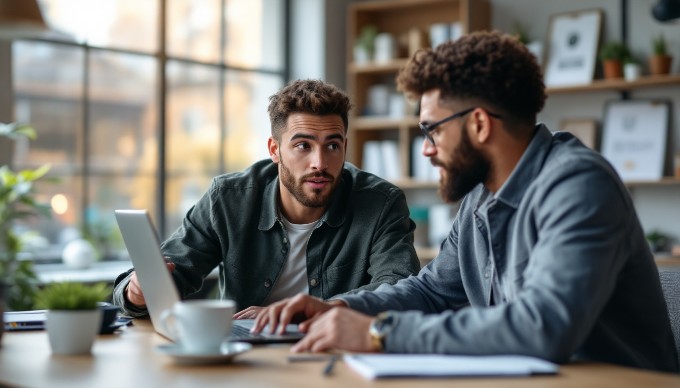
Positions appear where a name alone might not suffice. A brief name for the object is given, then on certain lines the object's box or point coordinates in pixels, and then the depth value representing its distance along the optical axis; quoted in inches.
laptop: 66.5
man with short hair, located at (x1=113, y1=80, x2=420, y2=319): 101.3
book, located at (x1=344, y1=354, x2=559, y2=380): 53.3
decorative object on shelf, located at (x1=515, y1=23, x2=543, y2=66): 202.8
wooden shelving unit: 218.5
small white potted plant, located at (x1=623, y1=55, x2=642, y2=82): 188.1
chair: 76.5
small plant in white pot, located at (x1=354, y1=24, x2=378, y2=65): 223.6
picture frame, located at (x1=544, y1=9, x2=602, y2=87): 197.3
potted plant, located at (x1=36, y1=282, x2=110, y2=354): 64.1
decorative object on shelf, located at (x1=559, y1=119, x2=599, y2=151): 198.1
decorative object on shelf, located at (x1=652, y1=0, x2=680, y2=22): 166.9
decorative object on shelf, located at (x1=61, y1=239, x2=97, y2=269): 183.9
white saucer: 58.3
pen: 55.1
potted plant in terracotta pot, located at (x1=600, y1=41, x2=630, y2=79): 191.0
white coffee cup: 59.1
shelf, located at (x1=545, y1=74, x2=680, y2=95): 184.1
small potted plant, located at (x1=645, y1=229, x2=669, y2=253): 188.4
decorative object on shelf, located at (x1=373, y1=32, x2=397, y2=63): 222.1
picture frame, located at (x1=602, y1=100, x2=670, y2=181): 189.5
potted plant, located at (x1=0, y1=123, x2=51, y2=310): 158.4
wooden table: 52.4
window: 185.2
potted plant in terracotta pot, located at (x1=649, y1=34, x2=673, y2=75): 186.2
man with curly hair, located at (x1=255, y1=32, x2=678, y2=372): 58.6
